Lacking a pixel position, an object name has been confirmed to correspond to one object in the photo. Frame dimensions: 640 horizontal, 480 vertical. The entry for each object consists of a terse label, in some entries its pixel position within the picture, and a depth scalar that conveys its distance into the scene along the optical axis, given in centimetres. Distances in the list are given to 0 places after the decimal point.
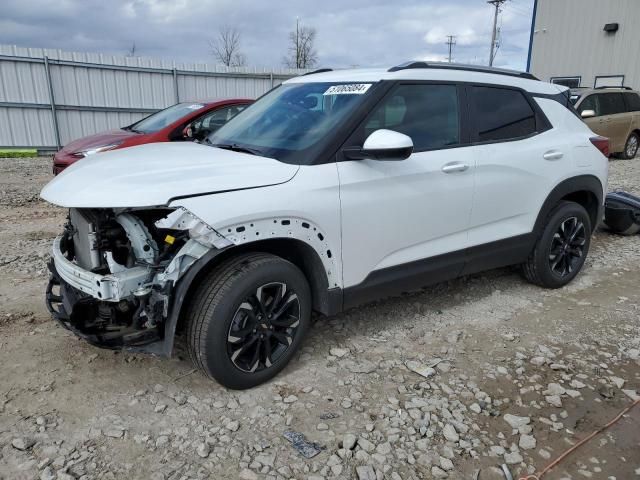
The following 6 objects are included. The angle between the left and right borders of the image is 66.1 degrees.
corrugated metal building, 1775
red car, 688
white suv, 260
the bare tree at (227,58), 4038
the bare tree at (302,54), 4278
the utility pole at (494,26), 4603
